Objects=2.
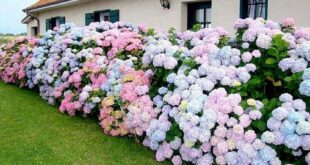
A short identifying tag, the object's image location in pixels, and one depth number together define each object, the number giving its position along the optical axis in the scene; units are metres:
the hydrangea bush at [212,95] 2.55
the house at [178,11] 5.22
